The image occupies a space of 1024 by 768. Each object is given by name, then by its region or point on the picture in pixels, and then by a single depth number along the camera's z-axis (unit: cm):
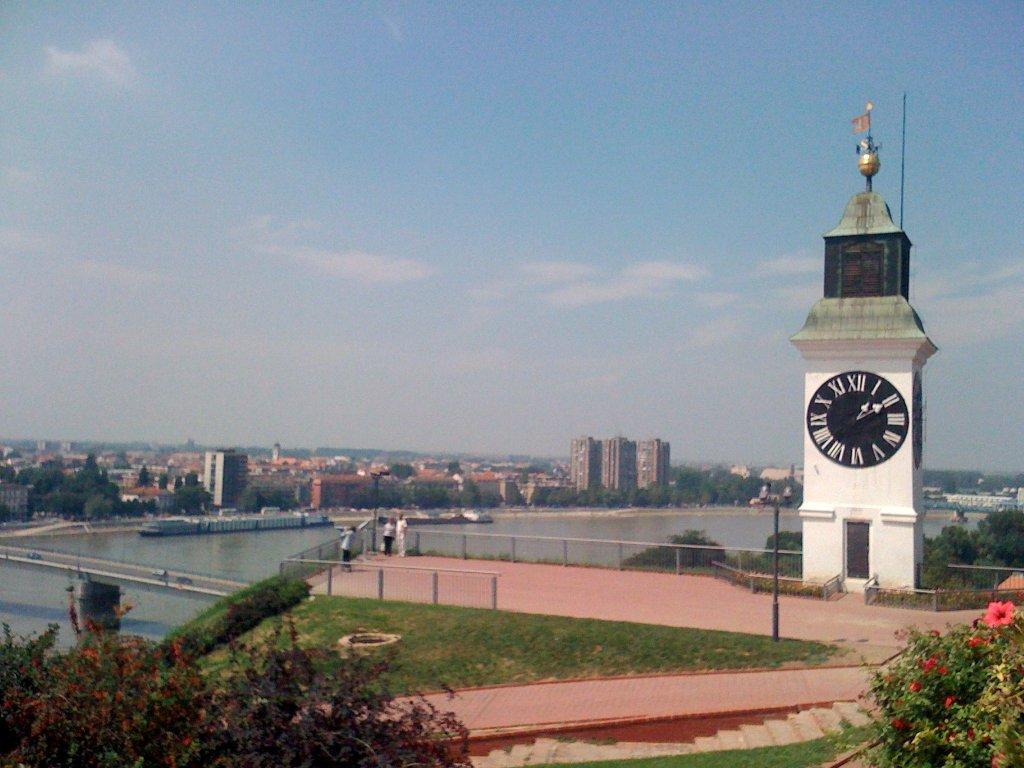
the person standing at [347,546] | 2031
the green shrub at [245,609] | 1491
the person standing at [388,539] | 2217
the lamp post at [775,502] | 1302
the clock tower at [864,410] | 1762
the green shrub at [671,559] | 1962
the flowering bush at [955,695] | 553
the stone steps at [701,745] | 940
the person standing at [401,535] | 2195
